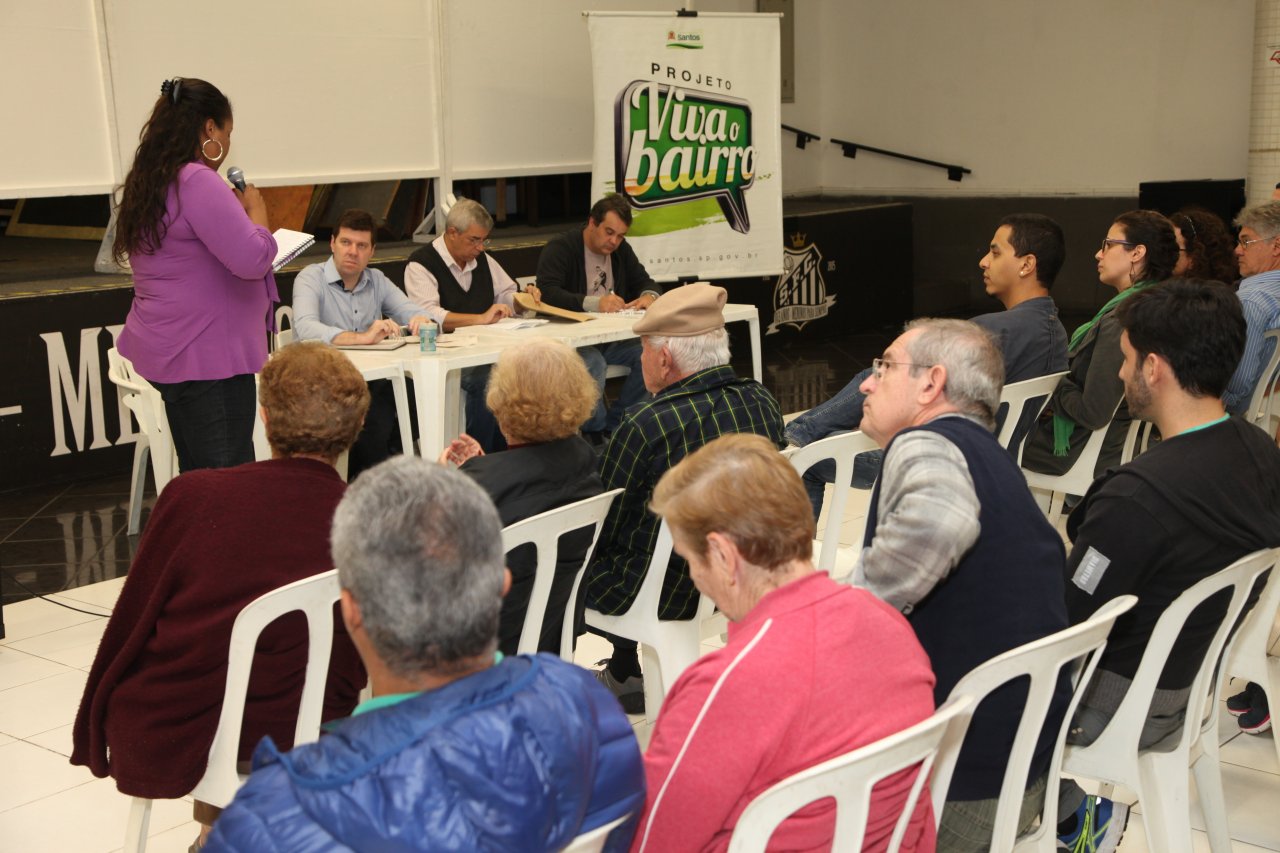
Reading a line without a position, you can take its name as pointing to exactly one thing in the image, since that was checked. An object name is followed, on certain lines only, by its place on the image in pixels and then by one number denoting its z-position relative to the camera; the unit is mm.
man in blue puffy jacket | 1183
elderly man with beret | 2797
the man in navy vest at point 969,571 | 1884
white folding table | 4332
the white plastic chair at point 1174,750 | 2107
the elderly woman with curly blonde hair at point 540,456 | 2498
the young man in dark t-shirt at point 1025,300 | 3844
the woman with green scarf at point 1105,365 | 3641
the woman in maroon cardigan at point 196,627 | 2143
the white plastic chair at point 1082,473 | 3879
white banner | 7156
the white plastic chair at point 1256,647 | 2693
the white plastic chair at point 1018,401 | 3648
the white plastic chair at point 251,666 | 2043
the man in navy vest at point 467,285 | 5227
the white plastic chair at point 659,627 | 2844
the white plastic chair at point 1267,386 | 4051
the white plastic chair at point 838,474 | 2930
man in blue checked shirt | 3854
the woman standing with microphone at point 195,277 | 3537
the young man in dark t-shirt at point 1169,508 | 2150
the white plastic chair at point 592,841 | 1307
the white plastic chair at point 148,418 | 4684
